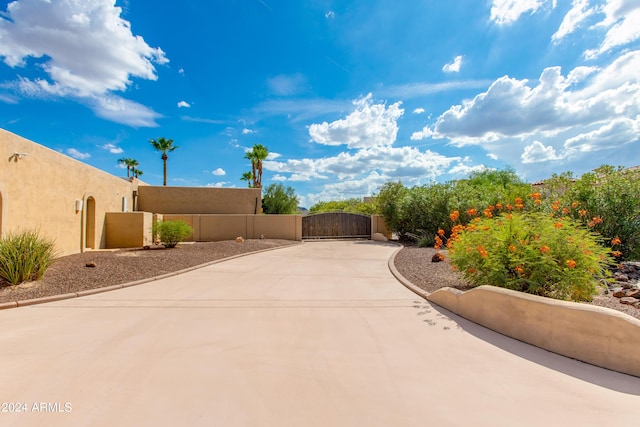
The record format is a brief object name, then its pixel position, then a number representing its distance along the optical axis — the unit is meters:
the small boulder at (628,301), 5.44
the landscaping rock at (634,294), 5.84
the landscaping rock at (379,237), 21.01
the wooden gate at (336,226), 21.94
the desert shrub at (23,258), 6.42
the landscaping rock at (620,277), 7.48
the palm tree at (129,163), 43.71
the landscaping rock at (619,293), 5.97
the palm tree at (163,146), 34.59
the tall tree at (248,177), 39.72
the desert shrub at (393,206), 19.50
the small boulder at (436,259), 10.24
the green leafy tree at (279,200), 26.91
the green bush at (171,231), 13.59
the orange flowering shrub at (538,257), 4.91
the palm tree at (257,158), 33.66
